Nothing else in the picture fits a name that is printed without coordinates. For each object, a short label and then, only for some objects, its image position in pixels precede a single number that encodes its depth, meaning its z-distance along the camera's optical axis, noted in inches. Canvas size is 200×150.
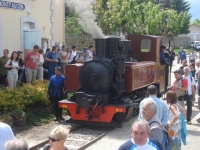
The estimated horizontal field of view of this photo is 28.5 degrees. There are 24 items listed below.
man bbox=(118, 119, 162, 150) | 161.3
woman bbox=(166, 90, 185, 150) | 237.9
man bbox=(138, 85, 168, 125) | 231.3
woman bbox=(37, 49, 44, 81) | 514.7
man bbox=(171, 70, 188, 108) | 402.1
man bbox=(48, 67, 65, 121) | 411.2
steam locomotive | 385.4
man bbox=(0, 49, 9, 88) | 459.5
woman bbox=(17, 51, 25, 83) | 496.9
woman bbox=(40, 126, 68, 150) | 154.0
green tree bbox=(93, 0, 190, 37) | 1126.4
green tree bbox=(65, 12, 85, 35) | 1612.6
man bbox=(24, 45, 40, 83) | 483.9
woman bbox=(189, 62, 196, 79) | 536.7
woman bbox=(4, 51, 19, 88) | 451.5
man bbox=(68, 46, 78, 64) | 630.5
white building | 576.3
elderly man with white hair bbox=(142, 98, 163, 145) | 194.2
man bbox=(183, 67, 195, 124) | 412.8
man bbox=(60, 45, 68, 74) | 558.6
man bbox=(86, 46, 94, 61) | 582.1
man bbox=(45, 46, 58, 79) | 530.3
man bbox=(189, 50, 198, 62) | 939.8
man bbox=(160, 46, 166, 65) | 517.3
